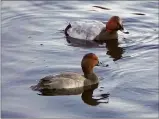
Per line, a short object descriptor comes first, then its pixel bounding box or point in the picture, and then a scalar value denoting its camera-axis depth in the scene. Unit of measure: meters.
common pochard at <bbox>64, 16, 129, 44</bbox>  15.62
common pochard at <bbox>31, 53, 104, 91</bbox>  11.30
